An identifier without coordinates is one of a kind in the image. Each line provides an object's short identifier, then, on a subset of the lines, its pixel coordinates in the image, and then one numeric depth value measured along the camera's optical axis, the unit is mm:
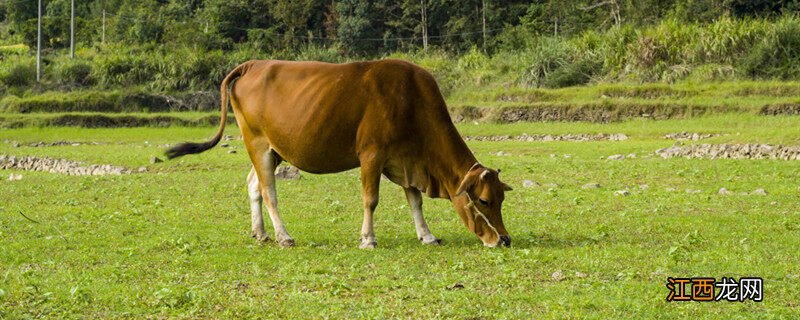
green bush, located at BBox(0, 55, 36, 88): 57250
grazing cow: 11969
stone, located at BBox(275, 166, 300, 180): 22367
